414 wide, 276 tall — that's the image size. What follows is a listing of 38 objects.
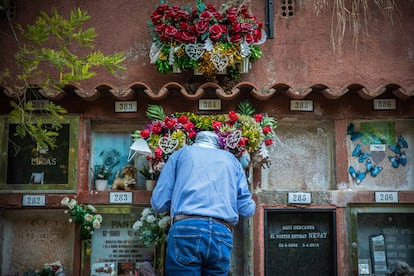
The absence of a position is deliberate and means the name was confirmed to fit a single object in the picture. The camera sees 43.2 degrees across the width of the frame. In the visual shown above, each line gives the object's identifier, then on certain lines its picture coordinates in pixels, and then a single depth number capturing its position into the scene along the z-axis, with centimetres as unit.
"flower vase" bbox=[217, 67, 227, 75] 472
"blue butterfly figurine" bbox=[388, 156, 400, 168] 500
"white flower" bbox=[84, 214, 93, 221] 455
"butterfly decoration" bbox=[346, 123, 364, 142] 502
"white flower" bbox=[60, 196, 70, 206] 463
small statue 478
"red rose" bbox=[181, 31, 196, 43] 459
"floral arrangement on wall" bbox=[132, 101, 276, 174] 434
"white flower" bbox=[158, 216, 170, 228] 435
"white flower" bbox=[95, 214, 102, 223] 458
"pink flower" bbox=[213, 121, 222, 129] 436
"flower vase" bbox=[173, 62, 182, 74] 470
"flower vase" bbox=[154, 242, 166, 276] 459
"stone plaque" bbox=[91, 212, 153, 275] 478
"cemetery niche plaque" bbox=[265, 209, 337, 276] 480
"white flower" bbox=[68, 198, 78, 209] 461
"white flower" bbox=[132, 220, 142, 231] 449
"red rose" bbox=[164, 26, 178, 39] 460
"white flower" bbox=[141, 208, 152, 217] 451
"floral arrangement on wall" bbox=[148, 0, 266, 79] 460
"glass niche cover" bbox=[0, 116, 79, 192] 482
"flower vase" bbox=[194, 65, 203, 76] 468
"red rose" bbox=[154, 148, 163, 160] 436
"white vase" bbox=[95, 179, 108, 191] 482
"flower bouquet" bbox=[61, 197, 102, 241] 457
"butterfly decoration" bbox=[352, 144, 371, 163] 500
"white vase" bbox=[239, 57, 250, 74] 475
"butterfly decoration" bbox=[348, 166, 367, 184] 496
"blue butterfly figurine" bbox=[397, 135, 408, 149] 504
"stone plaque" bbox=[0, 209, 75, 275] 484
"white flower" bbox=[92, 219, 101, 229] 455
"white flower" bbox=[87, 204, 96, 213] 464
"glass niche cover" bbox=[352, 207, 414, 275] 484
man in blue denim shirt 343
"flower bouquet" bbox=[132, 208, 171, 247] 446
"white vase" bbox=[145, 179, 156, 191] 476
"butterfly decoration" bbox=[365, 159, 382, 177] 498
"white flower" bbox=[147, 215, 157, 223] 443
